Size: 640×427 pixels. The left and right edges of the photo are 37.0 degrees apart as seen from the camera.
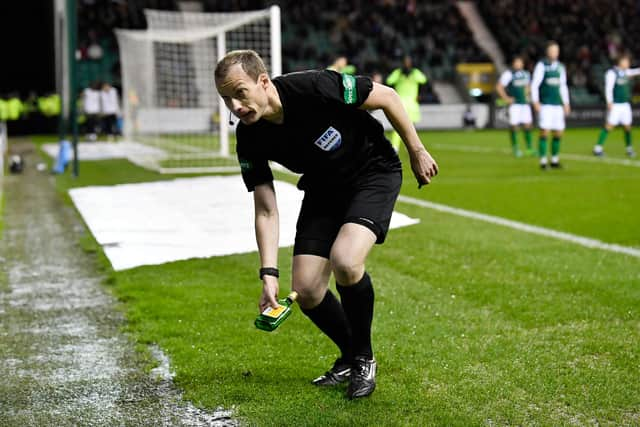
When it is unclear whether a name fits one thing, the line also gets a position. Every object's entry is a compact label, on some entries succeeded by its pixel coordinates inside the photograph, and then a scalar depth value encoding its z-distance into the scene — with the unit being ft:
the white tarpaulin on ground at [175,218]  27.22
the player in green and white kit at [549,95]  57.21
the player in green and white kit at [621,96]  66.54
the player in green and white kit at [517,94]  70.90
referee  13.19
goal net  60.64
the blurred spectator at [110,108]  100.94
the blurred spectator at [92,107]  102.58
